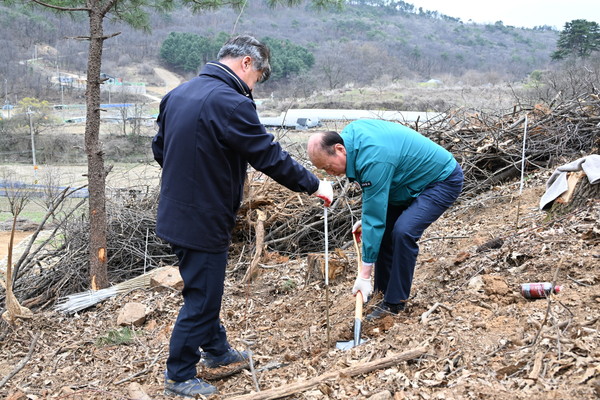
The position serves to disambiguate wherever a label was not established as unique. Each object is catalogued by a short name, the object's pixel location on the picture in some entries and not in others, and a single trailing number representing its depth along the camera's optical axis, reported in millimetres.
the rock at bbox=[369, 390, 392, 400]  2328
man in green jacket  3059
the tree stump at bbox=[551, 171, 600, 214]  4527
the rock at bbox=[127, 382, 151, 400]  2928
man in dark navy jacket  2684
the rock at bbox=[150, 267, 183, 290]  4957
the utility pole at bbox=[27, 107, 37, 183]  22402
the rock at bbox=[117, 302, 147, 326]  4371
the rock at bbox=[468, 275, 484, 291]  3430
